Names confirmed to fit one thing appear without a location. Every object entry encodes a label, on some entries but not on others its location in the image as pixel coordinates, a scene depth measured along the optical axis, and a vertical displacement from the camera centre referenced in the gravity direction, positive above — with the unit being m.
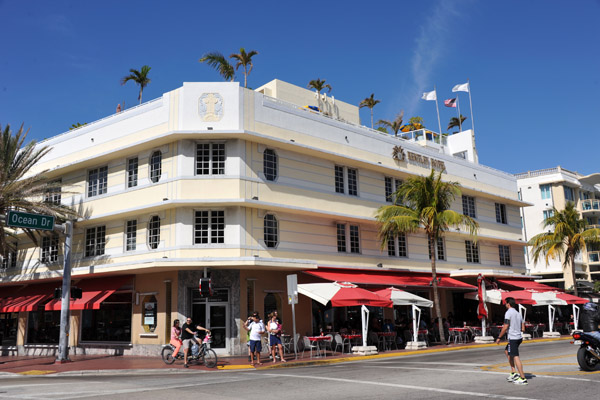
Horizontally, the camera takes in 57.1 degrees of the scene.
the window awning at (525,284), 33.88 +0.97
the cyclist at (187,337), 19.05 -0.96
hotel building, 23.02 +3.94
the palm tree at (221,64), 33.50 +14.77
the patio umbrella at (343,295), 21.23 +0.37
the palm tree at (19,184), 24.49 +5.83
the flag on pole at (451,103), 38.16 +13.52
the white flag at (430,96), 38.56 +14.27
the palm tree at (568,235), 37.34 +4.26
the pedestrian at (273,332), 19.81 -0.89
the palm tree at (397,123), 51.51 +16.68
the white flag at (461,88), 39.38 +15.02
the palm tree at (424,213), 26.31 +4.26
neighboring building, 56.94 +9.84
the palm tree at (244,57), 37.16 +16.66
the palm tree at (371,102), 53.06 +19.10
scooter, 13.05 -1.28
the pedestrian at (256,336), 19.36 -0.99
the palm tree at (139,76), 37.72 +15.76
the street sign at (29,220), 19.75 +3.35
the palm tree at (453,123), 62.83 +20.16
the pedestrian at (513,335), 11.71 -0.77
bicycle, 18.98 -1.58
